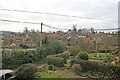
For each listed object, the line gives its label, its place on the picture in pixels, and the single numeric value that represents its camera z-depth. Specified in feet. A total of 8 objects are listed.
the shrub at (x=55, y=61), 28.36
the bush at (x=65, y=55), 34.45
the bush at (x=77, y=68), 22.57
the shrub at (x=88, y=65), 21.45
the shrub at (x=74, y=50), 38.88
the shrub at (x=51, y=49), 35.28
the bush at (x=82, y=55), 29.48
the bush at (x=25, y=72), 16.28
